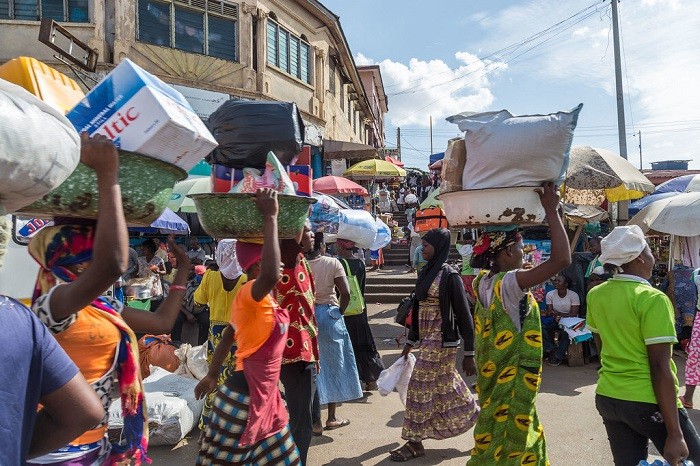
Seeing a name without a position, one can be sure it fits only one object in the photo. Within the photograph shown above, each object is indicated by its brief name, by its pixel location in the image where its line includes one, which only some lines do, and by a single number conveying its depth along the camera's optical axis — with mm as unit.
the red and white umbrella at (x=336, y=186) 12844
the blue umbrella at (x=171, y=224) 7948
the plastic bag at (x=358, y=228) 6379
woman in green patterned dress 3117
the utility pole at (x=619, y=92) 13977
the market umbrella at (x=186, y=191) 8500
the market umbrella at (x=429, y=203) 12562
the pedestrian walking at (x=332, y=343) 5219
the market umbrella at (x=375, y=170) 16812
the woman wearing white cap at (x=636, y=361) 2682
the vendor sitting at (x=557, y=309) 8047
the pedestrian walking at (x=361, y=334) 6520
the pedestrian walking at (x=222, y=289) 5221
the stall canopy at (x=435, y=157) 22338
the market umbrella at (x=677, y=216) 7363
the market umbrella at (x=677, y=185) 10402
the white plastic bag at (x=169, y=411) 4691
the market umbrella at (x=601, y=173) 8312
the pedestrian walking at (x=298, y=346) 3467
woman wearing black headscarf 4461
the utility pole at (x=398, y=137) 54281
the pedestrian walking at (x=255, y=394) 2760
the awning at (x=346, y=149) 16062
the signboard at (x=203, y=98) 12789
